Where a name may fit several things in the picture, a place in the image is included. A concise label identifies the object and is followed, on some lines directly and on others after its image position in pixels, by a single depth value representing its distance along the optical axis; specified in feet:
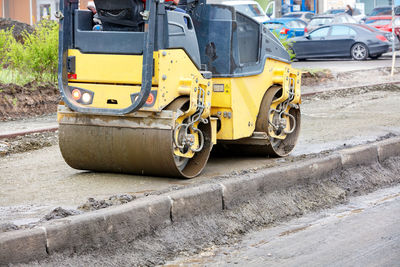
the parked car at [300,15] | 149.38
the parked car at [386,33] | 92.75
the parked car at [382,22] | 110.18
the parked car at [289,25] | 104.81
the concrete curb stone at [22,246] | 17.06
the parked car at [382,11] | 146.20
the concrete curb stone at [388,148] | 30.63
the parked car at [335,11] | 158.55
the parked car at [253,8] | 111.55
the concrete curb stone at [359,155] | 28.72
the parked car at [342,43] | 90.48
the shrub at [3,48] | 50.90
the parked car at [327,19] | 118.57
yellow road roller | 24.30
